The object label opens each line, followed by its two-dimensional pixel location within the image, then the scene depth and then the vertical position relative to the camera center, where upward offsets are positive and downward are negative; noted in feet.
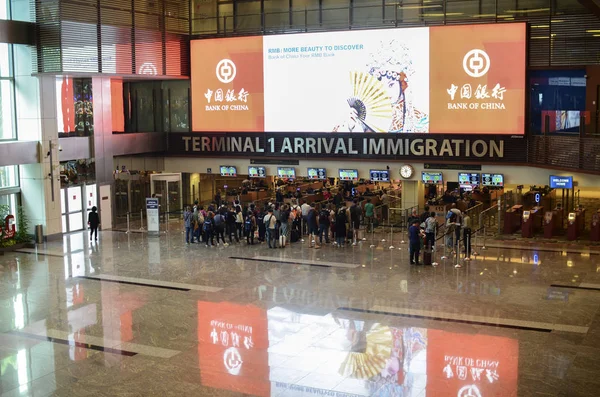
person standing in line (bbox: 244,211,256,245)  76.07 -8.61
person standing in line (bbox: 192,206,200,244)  77.46 -8.32
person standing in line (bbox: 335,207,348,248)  74.38 -8.54
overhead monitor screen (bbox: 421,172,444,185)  87.10 -4.46
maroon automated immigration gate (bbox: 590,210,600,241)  75.46 -9.24
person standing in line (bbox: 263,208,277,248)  73.57 -8.15
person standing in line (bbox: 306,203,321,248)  74.69 -8.44
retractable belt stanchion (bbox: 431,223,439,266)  65.81 -10.06
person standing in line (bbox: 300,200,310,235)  77.97 -7.25
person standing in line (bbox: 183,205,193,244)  77.36 -8.26
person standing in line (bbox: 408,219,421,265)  64.18 -8.85
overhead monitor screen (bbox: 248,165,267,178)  96.84 -3.79
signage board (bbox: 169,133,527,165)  84.79 -0.66
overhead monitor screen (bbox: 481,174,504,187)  84.28 -4.63
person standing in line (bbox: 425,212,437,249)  68.18 -8.45
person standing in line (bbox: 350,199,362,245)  77.56 -8.18
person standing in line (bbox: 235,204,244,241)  77.87 -8.24
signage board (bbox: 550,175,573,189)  78.07 -4.60
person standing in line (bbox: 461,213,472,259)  67.31 -8.75
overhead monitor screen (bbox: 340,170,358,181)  91.50 -4.09
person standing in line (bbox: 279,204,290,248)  74.28 -8.04
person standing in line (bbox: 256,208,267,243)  77.17 -8.82
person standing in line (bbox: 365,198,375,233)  84.87 -8.38
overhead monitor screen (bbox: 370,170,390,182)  89.61 -4.16
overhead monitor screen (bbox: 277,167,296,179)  94.99 -3.88
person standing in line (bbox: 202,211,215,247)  76.03 -8.73
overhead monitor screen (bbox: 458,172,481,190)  85.40 -4.43
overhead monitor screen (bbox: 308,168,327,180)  93.56 -3.99
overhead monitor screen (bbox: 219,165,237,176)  98.89 -3.68
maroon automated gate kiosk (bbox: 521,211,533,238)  79.41 -9.24
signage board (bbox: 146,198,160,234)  84.02 -8.12
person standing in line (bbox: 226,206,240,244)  77.25 -8.63
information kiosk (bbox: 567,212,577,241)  77.00 -9.29
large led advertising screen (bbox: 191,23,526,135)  82.64 +7.14
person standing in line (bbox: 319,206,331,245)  75.61 -8.23
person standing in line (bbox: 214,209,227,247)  75.87 -8.43
